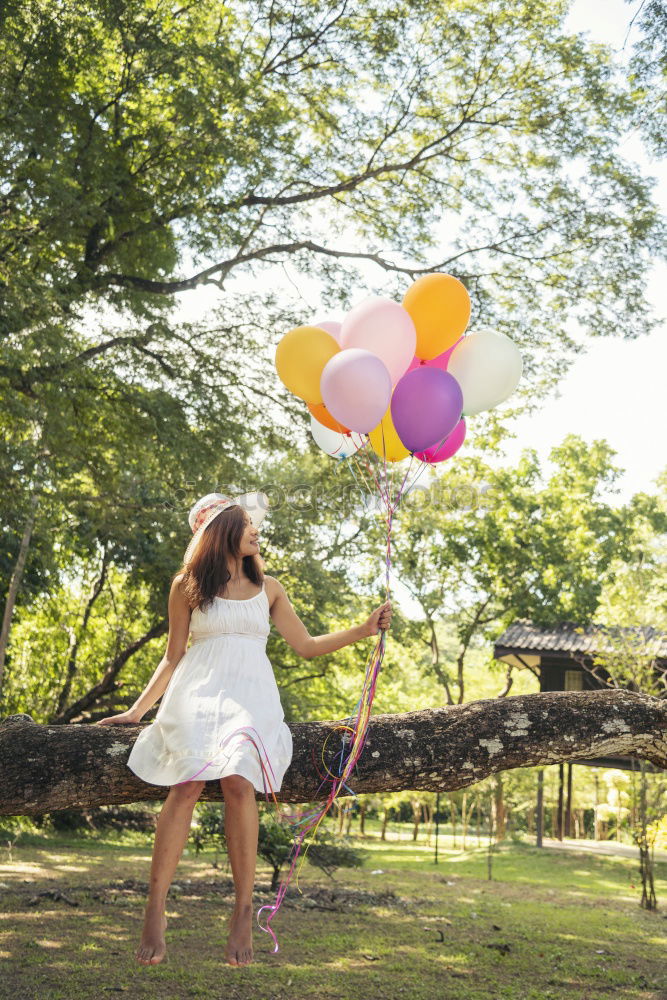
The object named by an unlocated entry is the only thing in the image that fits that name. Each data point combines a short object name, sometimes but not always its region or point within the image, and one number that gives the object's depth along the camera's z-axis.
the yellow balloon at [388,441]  4.46
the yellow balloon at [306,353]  4.38
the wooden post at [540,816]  20.08
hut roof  13.37
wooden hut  17.72
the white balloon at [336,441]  4.91
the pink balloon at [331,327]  4.53
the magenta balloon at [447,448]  4.44
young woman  3.22
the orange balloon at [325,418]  4.65
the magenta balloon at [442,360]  4.59
